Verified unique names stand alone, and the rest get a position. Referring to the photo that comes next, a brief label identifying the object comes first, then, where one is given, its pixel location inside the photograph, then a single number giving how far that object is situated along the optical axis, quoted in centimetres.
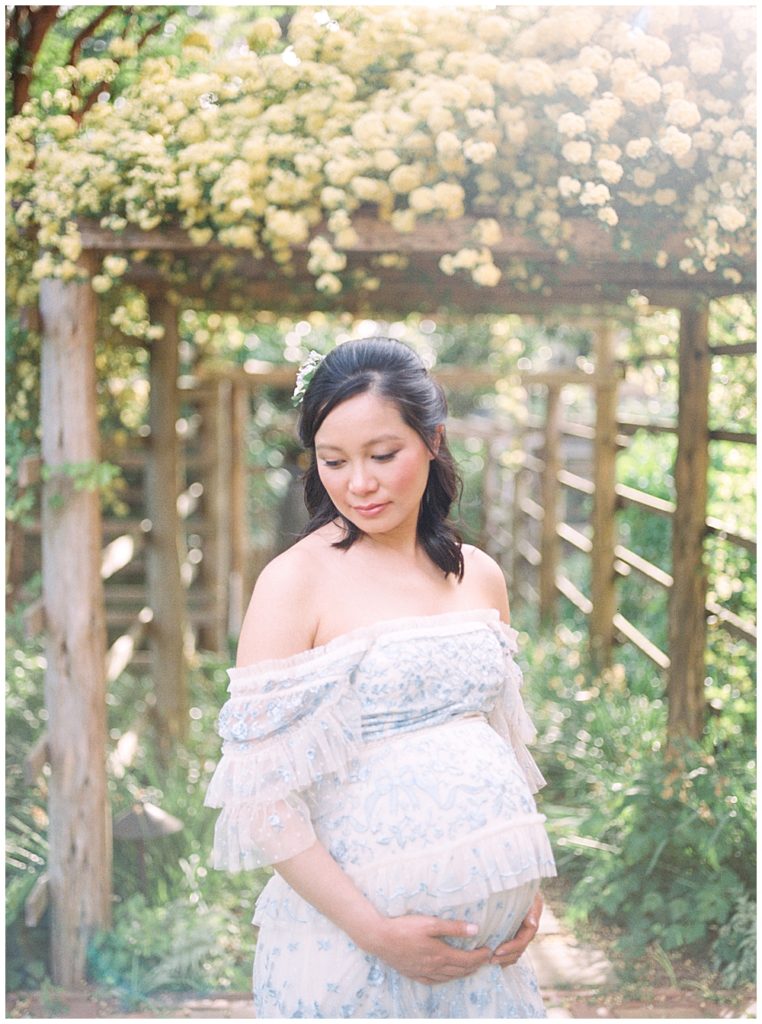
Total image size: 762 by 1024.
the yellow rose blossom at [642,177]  281
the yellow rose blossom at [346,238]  291
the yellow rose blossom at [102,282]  317
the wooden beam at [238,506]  789
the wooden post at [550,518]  794
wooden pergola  313
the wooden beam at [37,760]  331
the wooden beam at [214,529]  726
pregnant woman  172
